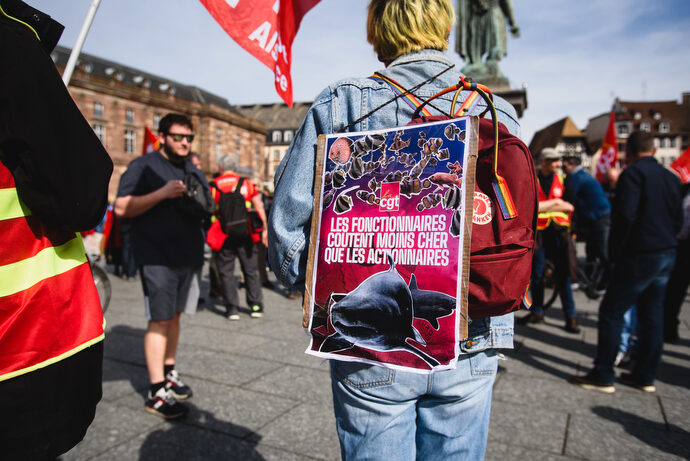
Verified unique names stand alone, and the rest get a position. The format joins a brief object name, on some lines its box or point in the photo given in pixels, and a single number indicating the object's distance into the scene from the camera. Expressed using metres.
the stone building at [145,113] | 46.53
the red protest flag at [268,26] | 2.24
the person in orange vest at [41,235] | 1.14
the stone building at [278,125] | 80.22
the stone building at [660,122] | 66.56
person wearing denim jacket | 1.33
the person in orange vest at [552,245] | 5.62
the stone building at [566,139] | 61.22
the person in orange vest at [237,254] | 5.97
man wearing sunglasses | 3.14
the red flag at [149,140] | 8.81
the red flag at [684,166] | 6.81
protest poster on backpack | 1.16
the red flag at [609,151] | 8.92
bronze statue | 9.86
